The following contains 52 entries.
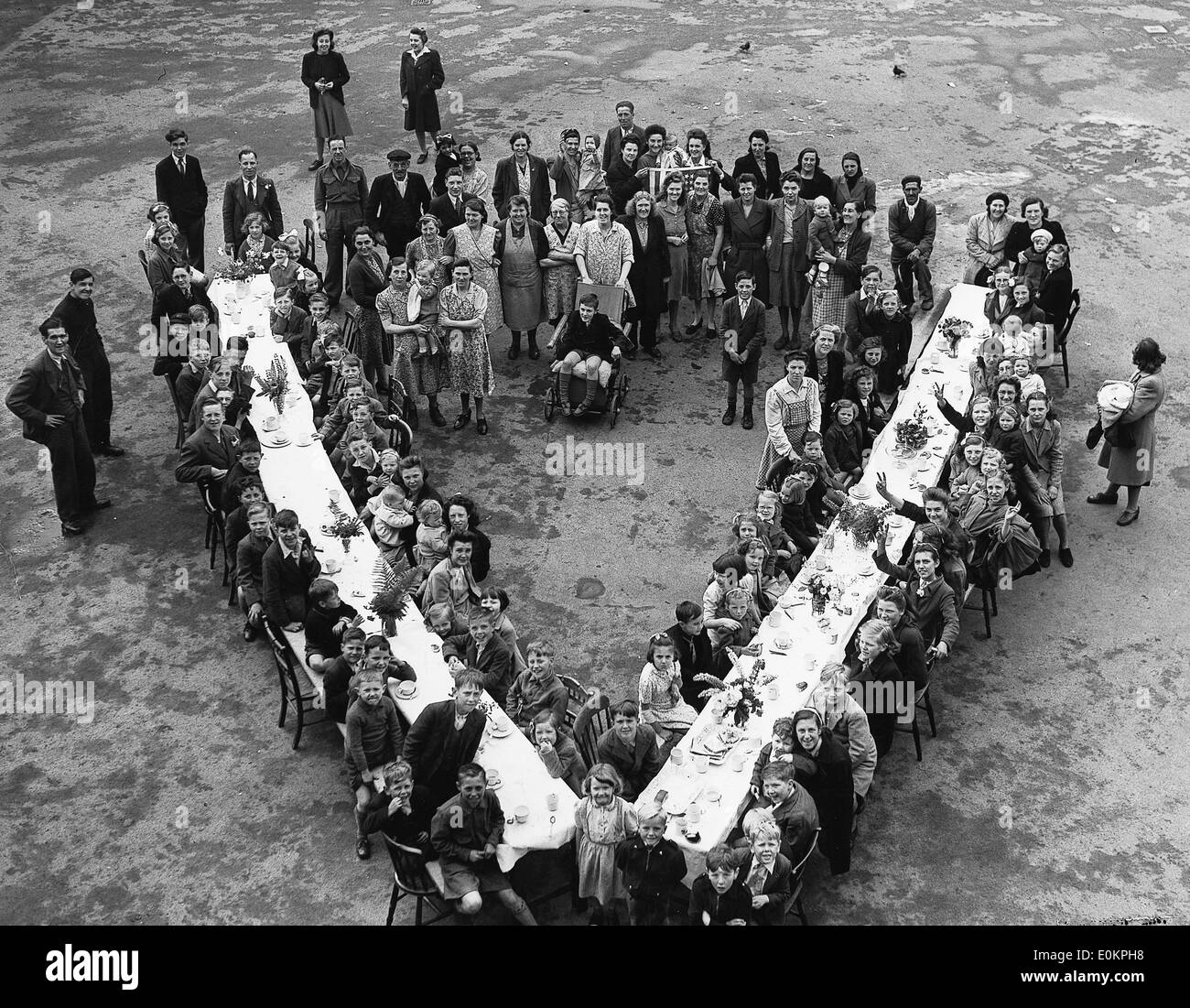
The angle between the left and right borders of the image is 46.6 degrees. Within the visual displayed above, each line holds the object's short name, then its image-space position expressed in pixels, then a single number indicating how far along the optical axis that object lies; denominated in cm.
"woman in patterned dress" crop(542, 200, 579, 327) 1409
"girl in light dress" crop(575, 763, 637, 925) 805
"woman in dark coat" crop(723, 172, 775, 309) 1423
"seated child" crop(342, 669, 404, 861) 874
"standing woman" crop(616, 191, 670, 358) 1406
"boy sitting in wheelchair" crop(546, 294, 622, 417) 1328
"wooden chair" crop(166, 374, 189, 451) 1254
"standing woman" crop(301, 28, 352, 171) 1769
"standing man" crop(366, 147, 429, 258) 1482
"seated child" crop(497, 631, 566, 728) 910
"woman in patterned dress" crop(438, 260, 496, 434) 1306
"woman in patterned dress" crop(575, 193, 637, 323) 1391
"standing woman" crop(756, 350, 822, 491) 1192
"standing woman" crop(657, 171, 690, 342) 1440
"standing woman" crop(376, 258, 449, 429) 1299
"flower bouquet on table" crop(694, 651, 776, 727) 898
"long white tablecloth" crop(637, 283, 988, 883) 841
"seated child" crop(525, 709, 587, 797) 873
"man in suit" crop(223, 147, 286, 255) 1486
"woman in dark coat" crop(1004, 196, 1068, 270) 1415
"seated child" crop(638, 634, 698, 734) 916
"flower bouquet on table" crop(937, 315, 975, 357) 1315
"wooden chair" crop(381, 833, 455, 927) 805
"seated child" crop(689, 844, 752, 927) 767
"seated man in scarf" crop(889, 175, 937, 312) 1474
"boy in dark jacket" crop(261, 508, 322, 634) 974
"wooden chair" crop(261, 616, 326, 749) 956
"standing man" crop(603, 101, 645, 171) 1606
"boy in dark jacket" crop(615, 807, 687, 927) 802
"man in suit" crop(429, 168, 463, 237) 1459
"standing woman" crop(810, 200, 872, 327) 1394
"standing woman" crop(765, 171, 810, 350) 1425
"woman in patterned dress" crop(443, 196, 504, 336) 1376
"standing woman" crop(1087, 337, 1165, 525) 1170
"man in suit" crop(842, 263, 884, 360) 1318
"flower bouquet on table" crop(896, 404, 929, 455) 1171
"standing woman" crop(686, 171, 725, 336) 1442
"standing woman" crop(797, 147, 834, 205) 1494
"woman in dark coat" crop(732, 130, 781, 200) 1557
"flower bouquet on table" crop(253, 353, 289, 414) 1223
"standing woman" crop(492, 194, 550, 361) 1389
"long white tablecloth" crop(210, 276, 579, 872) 832
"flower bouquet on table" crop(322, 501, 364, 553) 1049
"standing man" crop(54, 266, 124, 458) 1227
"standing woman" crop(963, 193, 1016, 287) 1436
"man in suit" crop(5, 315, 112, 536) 1145
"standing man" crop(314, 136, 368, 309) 1481
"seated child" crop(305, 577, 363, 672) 940
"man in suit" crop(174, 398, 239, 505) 1114
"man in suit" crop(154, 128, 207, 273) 1512
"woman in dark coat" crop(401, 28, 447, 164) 1819
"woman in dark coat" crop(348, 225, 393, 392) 1327
